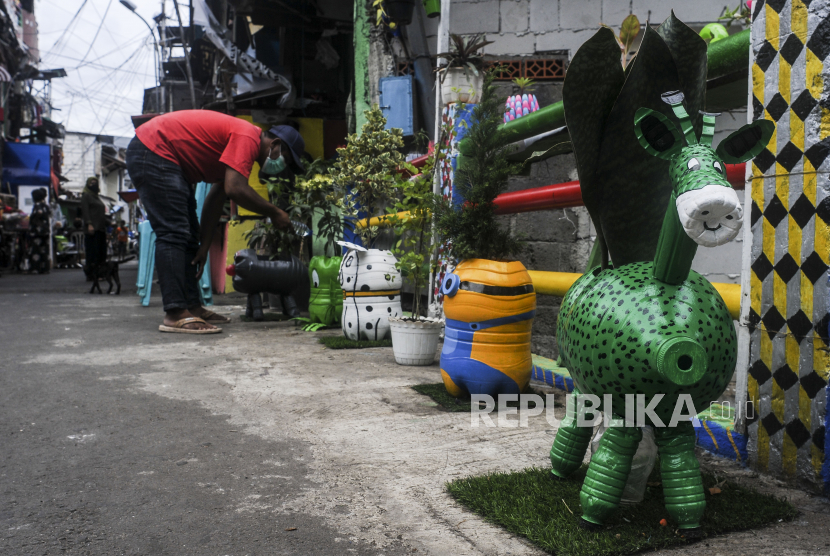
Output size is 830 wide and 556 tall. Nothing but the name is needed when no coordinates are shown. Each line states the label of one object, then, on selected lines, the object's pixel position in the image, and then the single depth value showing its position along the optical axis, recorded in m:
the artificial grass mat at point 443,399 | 2.69
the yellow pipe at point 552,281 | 3.12
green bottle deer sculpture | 1.37
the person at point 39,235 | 13.55
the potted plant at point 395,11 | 5.75
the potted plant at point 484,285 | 2.70
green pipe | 2.14
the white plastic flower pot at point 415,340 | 3.57
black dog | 8.60
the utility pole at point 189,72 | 13.79
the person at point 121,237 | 13.96
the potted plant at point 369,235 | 4.46
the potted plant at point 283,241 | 5.67
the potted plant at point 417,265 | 3.59
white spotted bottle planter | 4.45
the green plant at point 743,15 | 3.09
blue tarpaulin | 19.06
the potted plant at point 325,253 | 5.16
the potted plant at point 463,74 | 3.80
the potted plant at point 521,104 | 4.73
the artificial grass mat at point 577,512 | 1.44
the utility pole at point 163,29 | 20.04
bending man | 4.72
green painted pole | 6.89
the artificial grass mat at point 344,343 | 4.26
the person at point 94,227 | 8.80
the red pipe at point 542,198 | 3.18
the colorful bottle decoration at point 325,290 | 5.15
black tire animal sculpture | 5.49
